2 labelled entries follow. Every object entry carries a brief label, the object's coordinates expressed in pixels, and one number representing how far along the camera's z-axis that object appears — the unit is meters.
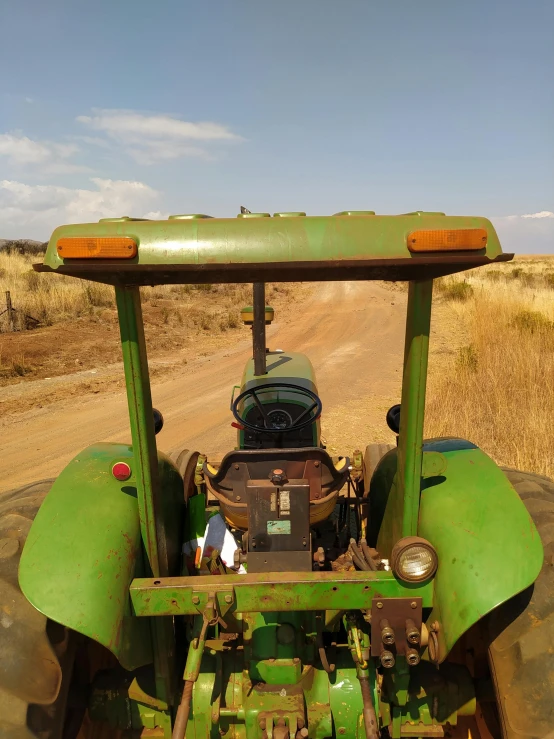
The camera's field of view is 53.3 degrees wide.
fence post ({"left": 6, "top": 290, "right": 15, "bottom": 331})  13.42
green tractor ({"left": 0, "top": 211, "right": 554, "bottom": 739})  1.57
